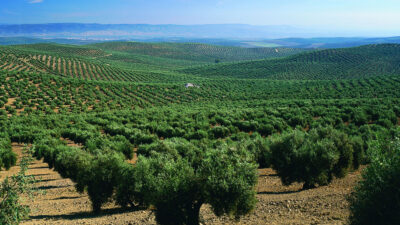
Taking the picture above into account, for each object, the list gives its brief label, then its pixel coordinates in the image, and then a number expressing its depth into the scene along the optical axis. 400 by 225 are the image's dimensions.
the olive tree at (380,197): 8.00
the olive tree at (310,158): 14.09
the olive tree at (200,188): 10.05
